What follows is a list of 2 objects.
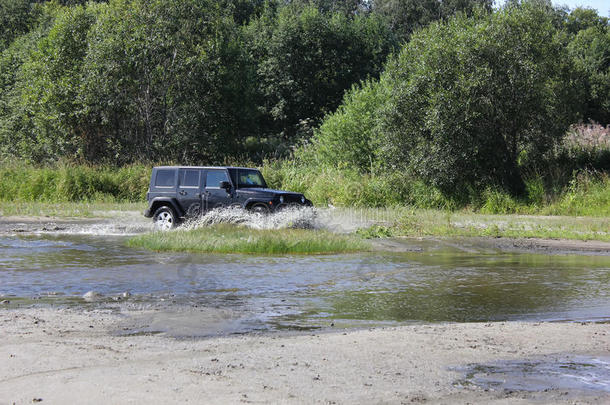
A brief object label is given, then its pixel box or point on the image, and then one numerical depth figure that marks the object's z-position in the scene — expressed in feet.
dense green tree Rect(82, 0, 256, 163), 137.59
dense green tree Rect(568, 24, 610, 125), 197.26
